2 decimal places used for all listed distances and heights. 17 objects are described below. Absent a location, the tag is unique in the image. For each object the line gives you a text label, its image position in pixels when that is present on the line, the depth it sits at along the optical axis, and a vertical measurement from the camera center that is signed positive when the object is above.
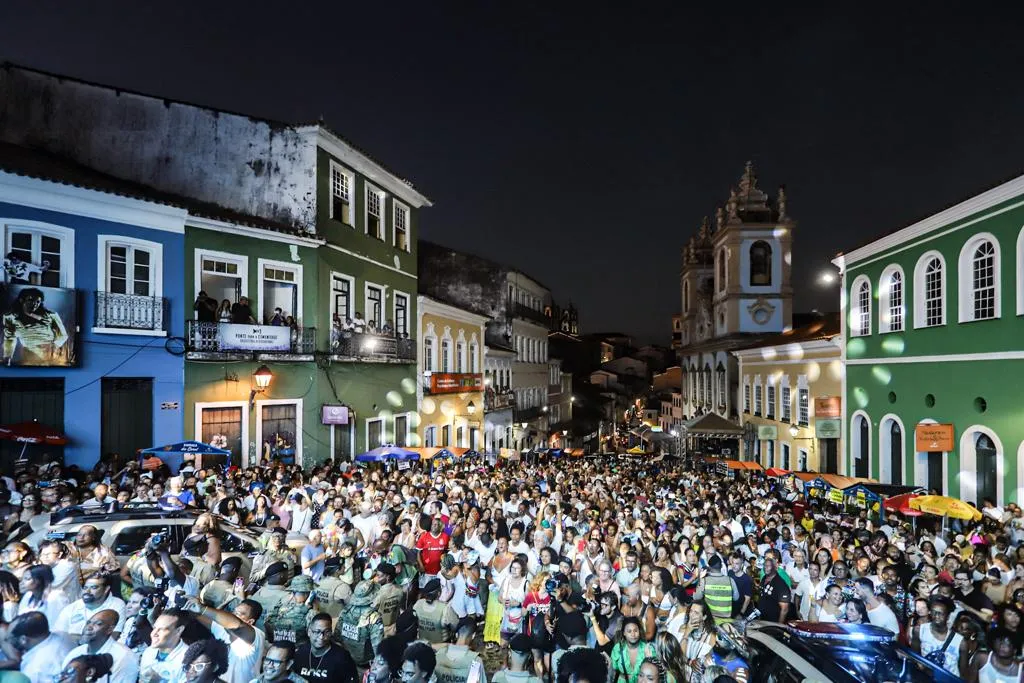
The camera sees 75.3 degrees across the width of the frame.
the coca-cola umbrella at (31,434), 12.99 -1.66
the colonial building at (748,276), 43.56 +4.89
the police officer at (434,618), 6.98 -2.88
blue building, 13.98 +0.94
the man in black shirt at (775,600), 7.89 -3.04
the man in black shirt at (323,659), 5.77 -2.72
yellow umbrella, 11.74 -2.92
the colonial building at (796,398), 25.62 -2.20
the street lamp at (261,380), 17.90 -0.81
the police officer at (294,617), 6.77 -2.75
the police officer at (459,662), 5.95 -2.84
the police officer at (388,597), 7.27 -2.75
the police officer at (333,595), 7.45 -2.78
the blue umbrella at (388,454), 18.34 -2.90
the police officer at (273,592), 6.97 -2.58
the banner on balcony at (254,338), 17.45 +0.34
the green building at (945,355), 15.68 -0.17
